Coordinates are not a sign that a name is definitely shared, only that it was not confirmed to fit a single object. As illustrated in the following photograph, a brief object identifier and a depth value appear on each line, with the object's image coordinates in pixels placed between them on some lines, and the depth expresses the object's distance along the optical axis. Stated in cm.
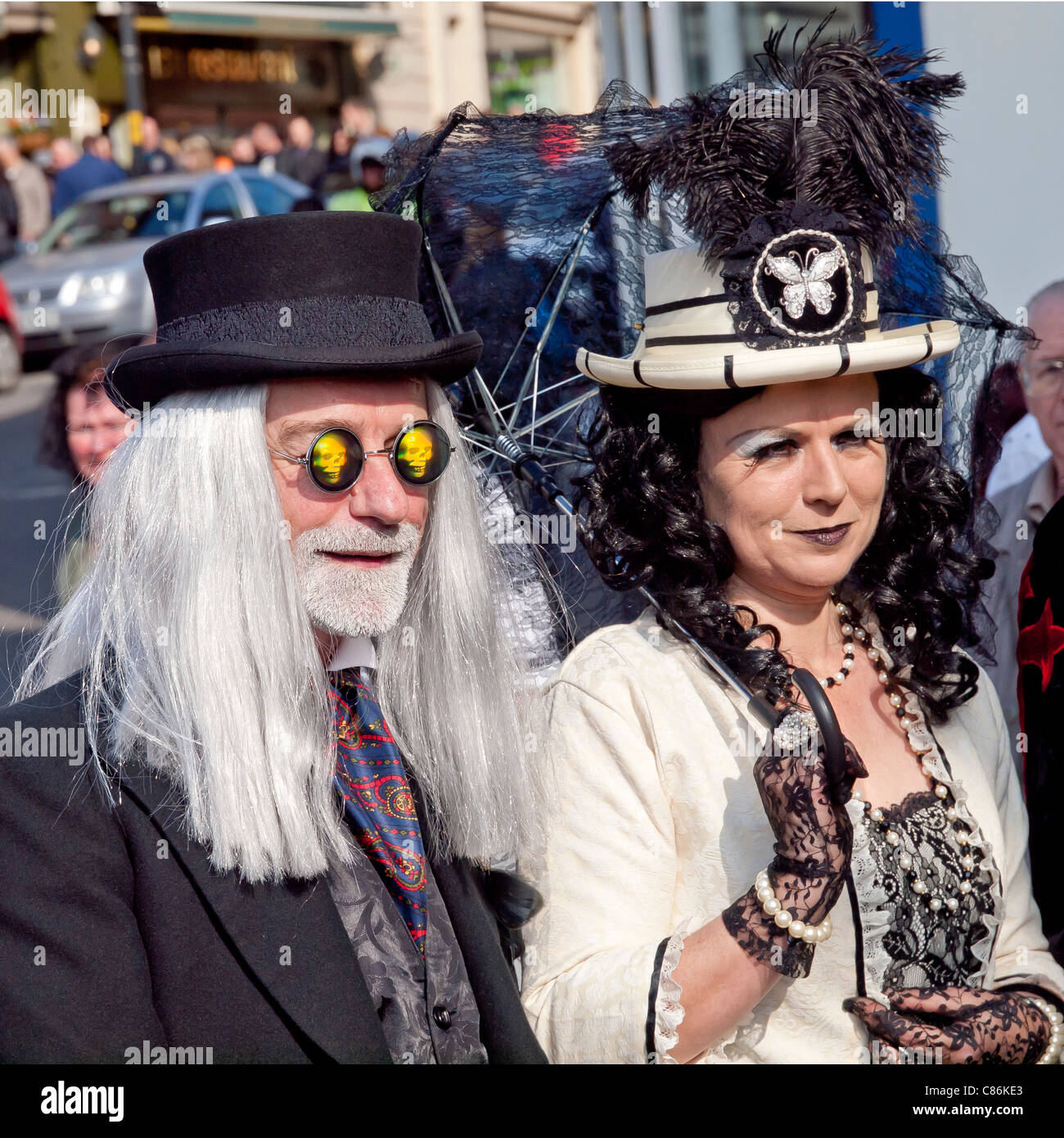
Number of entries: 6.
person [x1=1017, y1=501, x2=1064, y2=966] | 260
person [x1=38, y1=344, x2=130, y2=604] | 456
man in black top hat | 190
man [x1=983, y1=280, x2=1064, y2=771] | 348
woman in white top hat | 209
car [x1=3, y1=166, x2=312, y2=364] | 1122
